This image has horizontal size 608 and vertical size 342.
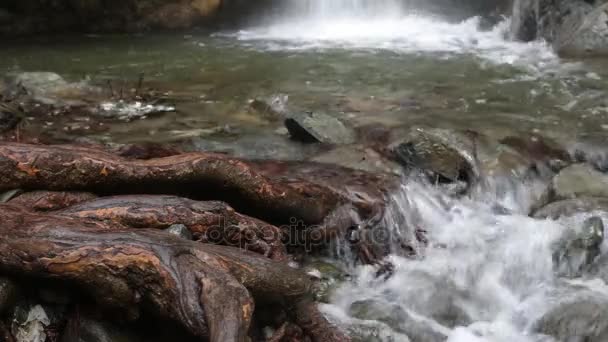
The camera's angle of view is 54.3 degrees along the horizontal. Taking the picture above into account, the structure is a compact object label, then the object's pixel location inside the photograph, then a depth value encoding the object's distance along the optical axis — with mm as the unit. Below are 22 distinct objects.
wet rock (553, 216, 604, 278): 5578
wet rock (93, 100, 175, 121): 8961
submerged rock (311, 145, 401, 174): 7047
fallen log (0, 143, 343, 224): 4855
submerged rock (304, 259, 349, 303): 5103
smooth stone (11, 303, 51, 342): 3688
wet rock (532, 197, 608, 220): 6152
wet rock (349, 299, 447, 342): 4777
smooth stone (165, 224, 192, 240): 4464
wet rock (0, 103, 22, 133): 7738
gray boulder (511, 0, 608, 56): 13219
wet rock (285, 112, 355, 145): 7801
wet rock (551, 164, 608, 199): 6555
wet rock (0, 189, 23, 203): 4656
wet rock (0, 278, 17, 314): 3656
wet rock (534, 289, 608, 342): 4520
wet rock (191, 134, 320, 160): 7477
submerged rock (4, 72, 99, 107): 9617
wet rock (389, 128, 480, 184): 6949
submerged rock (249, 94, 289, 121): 9209
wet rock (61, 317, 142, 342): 3674
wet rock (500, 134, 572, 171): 7418
